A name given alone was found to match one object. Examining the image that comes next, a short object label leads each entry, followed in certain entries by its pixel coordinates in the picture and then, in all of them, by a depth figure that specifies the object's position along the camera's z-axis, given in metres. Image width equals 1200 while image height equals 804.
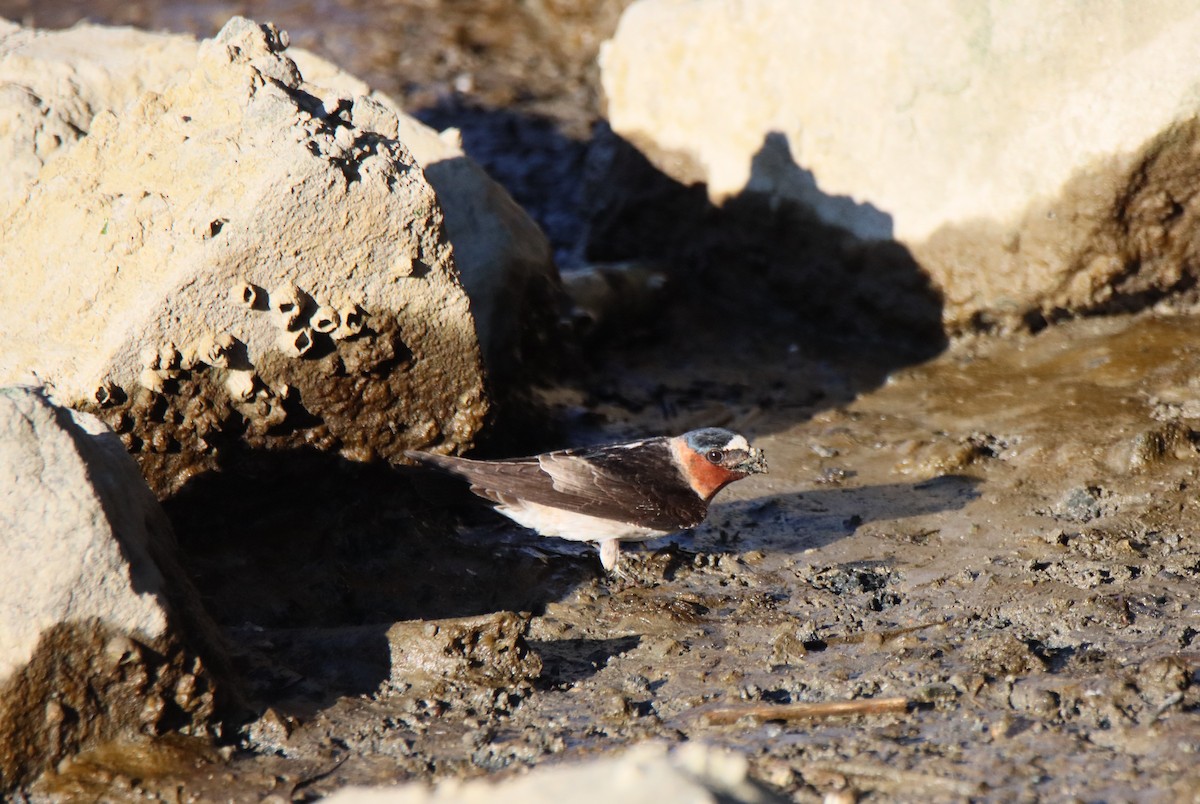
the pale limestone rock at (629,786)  5.51
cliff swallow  10.91
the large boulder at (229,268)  10.06
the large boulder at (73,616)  7.66
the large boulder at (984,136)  13.12
